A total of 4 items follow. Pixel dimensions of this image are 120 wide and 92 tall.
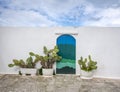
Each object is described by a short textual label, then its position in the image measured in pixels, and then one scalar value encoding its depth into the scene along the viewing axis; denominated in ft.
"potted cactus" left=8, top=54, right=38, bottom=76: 9.56
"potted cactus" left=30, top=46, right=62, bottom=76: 9.35
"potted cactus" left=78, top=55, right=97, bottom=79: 9.07
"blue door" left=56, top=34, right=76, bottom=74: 9.73
